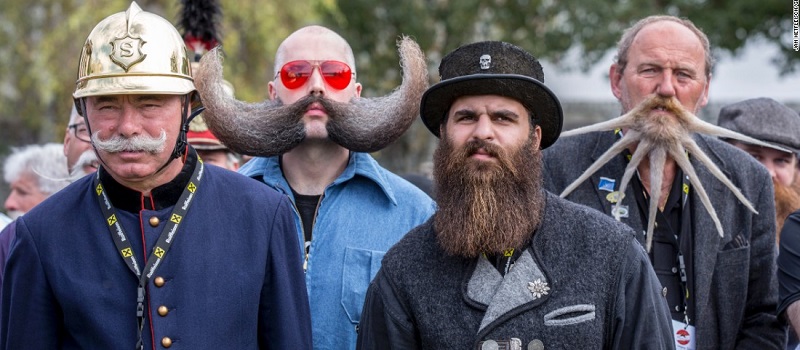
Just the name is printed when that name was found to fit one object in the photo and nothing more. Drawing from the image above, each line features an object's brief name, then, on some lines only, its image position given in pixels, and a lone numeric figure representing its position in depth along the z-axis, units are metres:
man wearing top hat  3.58
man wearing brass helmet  3.60
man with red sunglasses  4.47
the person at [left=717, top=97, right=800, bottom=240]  5.93
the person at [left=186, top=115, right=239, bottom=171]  6.10
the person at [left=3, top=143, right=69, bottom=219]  6.53
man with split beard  4.73
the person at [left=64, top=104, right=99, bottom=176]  5.77
